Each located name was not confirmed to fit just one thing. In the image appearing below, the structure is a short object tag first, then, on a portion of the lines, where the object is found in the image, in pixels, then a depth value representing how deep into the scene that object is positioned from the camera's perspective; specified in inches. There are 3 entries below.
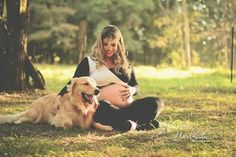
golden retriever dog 258.4
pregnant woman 270.5
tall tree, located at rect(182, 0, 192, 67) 1301.7
